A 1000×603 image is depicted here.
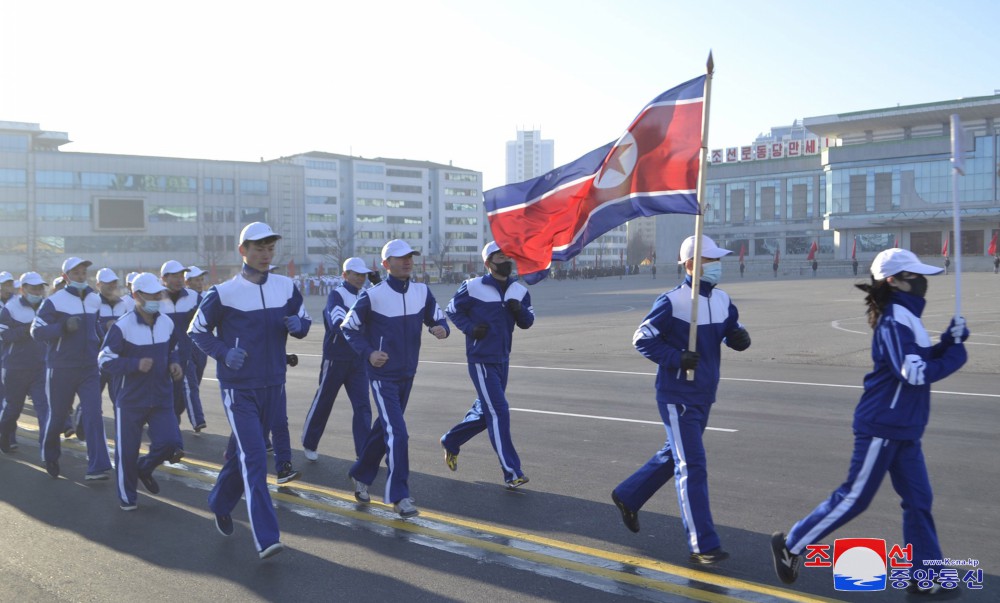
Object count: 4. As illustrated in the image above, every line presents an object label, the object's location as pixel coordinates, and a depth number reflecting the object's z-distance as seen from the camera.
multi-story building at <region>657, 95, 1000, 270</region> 75.19
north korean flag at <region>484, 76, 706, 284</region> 5.95
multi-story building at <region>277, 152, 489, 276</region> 114.69
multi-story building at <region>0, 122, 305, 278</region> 81.19
